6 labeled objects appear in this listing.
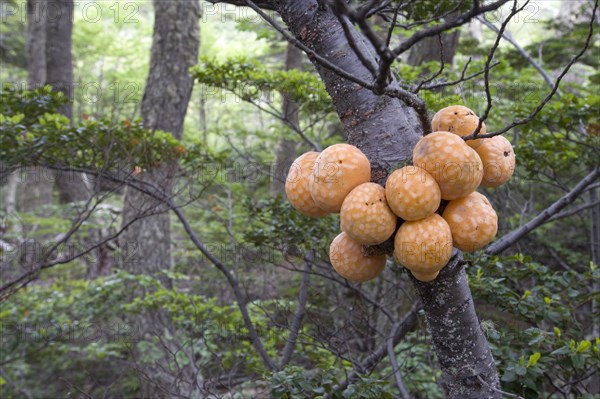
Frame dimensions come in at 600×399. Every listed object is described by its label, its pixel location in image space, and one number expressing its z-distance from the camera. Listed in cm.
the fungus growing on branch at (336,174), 67
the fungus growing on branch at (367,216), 66
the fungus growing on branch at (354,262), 70
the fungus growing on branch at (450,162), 65
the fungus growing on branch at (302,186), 70
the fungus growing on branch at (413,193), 65
